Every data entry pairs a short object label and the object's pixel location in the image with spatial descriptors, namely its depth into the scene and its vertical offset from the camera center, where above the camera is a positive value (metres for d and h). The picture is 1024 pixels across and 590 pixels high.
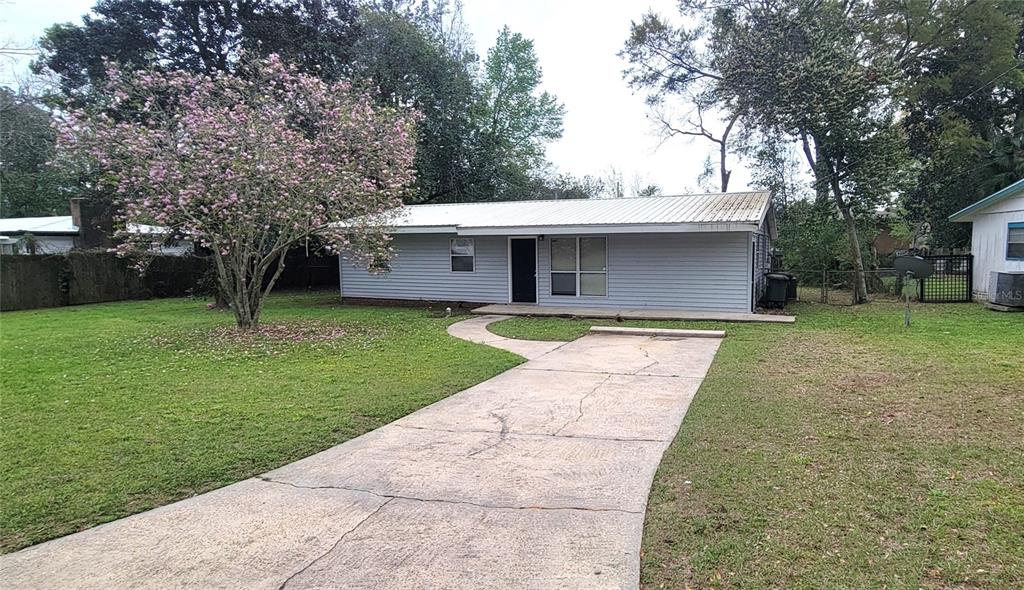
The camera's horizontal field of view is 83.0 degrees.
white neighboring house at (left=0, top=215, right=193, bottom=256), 19.30 +1.11
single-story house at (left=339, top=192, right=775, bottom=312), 12.23 +0.08
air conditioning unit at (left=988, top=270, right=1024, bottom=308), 11.95 -0.76
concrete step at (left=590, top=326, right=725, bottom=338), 9.82 -1.29
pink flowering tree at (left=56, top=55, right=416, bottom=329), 9.09 +1.64
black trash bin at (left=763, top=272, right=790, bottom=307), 13.58 -0.77
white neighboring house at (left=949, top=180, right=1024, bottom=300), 13.41 +0.49
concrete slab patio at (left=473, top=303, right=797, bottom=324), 11.44 -1.18
